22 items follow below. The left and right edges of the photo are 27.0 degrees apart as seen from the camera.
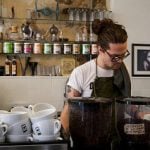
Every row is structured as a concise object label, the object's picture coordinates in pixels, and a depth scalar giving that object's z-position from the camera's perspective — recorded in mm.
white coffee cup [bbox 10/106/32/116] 1176
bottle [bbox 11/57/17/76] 3725
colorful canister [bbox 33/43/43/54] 3736
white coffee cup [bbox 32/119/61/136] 979
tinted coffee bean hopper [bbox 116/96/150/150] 1052
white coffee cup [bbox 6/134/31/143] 959
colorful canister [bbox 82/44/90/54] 3814
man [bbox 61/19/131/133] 1689
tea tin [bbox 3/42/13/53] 3693
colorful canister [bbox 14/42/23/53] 3699
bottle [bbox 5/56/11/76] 3709
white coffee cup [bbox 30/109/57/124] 1001
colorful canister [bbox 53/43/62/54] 3783
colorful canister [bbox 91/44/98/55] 3806
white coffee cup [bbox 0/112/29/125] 979
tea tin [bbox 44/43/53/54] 3760
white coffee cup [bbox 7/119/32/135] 973
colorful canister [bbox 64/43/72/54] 3803
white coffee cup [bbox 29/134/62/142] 963
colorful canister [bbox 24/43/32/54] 3719
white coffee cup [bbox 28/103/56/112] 1201
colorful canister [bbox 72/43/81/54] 3814
